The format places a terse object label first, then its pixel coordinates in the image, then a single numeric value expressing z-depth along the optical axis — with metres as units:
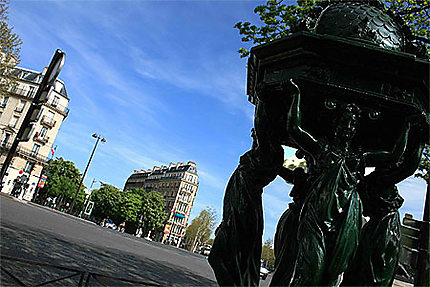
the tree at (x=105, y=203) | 70.94
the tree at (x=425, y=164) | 8.64
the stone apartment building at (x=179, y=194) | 99.31
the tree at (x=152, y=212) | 76.44
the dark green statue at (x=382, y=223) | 2.08
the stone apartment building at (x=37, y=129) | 54.08
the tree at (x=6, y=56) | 21.48
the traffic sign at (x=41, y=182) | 45.66
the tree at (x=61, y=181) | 60.94
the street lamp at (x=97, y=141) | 43.74
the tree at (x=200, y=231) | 82.38
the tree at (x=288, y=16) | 8.77
